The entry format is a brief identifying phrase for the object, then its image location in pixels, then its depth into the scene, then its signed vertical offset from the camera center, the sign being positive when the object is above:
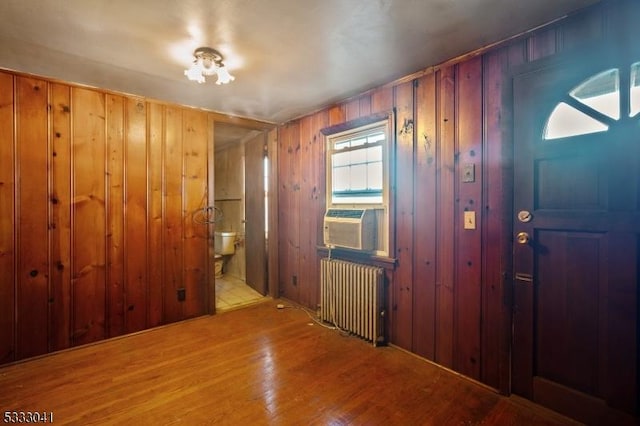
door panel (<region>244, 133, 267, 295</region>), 3.82 -0.04
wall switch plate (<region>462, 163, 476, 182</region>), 1.96 +0.25
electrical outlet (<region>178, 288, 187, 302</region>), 3.04 -0.88
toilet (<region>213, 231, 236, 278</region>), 4.85 -0.59
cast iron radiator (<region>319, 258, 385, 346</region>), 2.46 -0.81
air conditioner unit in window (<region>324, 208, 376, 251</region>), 2.53 -0.17
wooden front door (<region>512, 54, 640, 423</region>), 1.44 -0.14
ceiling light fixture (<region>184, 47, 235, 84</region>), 1.93 +1.03
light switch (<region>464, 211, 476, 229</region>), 1.96 -0.07
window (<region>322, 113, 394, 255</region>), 2.53 +0.42
